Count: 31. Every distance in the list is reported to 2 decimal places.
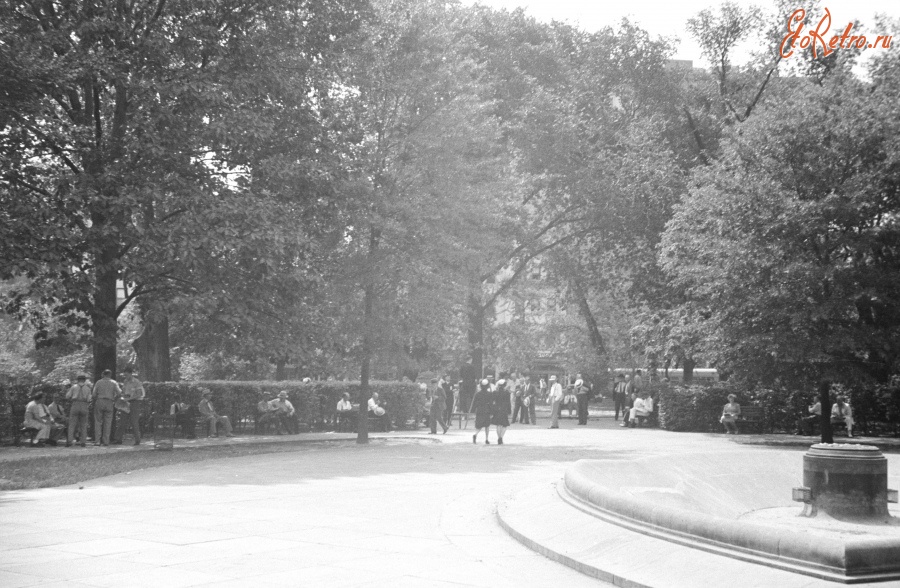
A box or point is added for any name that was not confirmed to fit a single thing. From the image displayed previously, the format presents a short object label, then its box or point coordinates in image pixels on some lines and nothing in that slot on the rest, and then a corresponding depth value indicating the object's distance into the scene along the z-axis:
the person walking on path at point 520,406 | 34.38
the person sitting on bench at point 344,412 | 29.30
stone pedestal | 10.33
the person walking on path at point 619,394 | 37.94
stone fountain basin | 7.07
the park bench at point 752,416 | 29.39
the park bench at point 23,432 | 22.30
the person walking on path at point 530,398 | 35.22
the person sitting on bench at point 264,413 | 27.59
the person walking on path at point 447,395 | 32.09
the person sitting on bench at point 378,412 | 29.22
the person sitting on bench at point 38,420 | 22.11
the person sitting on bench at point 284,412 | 27.66
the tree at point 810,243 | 22.39
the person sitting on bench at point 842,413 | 26.75
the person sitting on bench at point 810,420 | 27.72
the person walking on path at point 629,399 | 33.67
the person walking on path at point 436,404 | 28.48
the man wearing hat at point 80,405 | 21.73
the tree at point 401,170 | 23.86
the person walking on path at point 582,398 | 34.53
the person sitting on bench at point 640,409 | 32.72
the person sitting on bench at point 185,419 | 25.55
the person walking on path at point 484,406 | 23.48
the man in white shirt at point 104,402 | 21.80
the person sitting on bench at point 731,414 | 28.94
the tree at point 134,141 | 19.66
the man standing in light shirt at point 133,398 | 22.95
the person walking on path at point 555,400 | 31.96
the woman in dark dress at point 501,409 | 23.27
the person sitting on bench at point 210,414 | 25.84
